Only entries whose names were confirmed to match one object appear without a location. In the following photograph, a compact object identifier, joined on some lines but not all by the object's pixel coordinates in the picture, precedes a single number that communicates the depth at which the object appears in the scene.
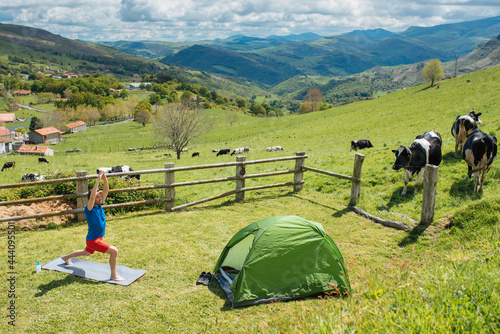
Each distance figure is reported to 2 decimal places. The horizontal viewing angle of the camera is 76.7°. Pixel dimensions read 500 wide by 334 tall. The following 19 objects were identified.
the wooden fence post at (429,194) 8.94
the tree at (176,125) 38.31
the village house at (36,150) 59.06
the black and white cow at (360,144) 26.53
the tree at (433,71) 64.75
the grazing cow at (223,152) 39.87
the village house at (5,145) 74.06
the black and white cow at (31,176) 19.50
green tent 6.58
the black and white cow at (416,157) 11.94
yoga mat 7.18
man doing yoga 6.95
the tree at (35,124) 102.88
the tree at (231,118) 92.06
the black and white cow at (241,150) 38.19
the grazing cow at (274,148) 36.63
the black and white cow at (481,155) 10.48
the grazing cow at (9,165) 31.79
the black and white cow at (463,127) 14.20
